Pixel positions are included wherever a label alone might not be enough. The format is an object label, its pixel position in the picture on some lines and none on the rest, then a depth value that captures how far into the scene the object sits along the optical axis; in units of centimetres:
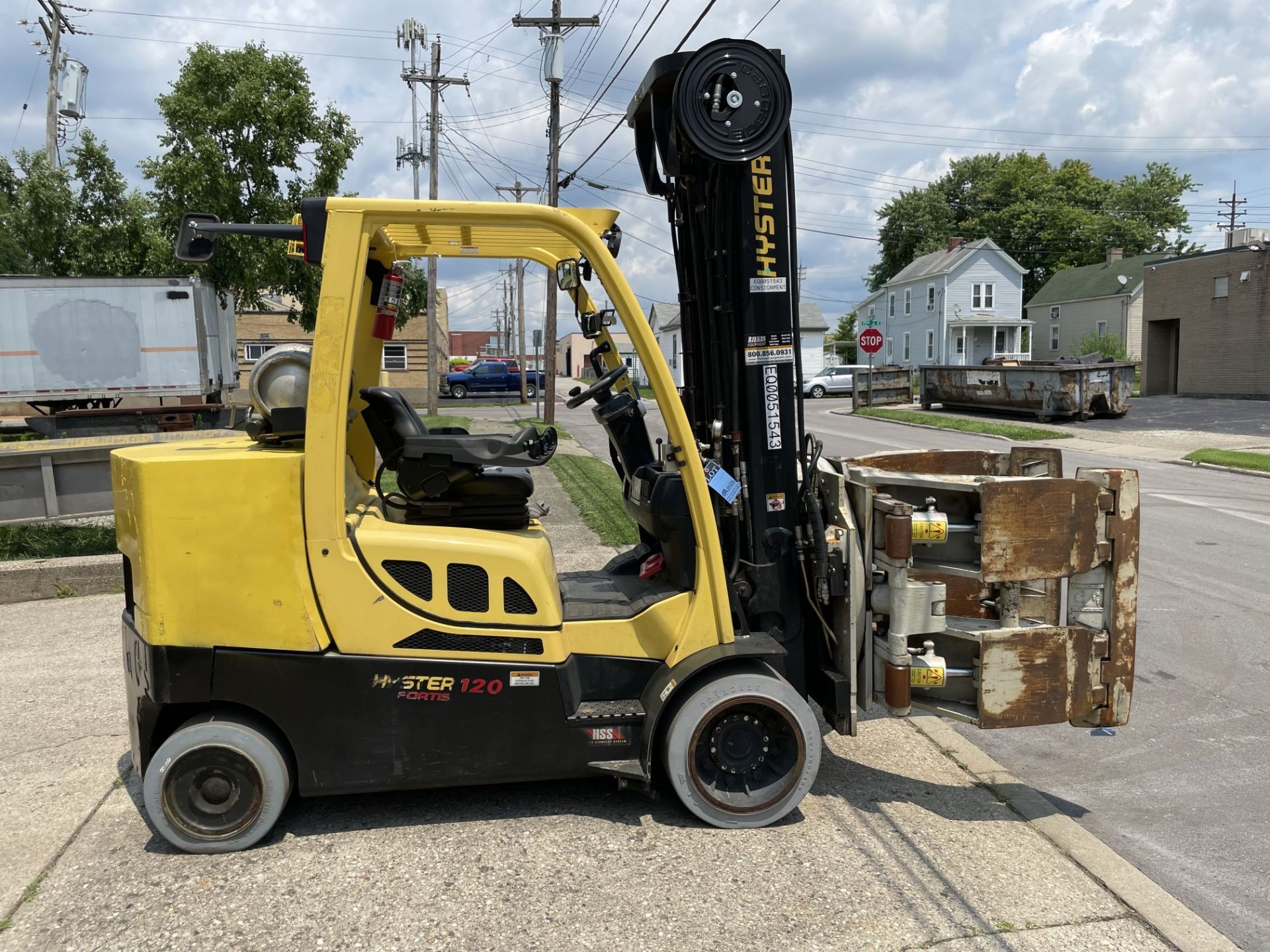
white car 4609
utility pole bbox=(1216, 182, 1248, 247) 7400
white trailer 2028
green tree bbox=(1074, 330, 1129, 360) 4570
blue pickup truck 4762
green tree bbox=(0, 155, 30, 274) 3228
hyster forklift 352
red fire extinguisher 416
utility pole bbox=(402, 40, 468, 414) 3114
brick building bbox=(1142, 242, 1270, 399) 3191
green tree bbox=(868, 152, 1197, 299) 6675
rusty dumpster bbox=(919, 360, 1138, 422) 2477
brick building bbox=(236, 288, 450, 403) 4334
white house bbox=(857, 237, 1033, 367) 5125
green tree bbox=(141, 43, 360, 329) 2022
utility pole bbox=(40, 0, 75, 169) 2547
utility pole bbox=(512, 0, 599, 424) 2428
